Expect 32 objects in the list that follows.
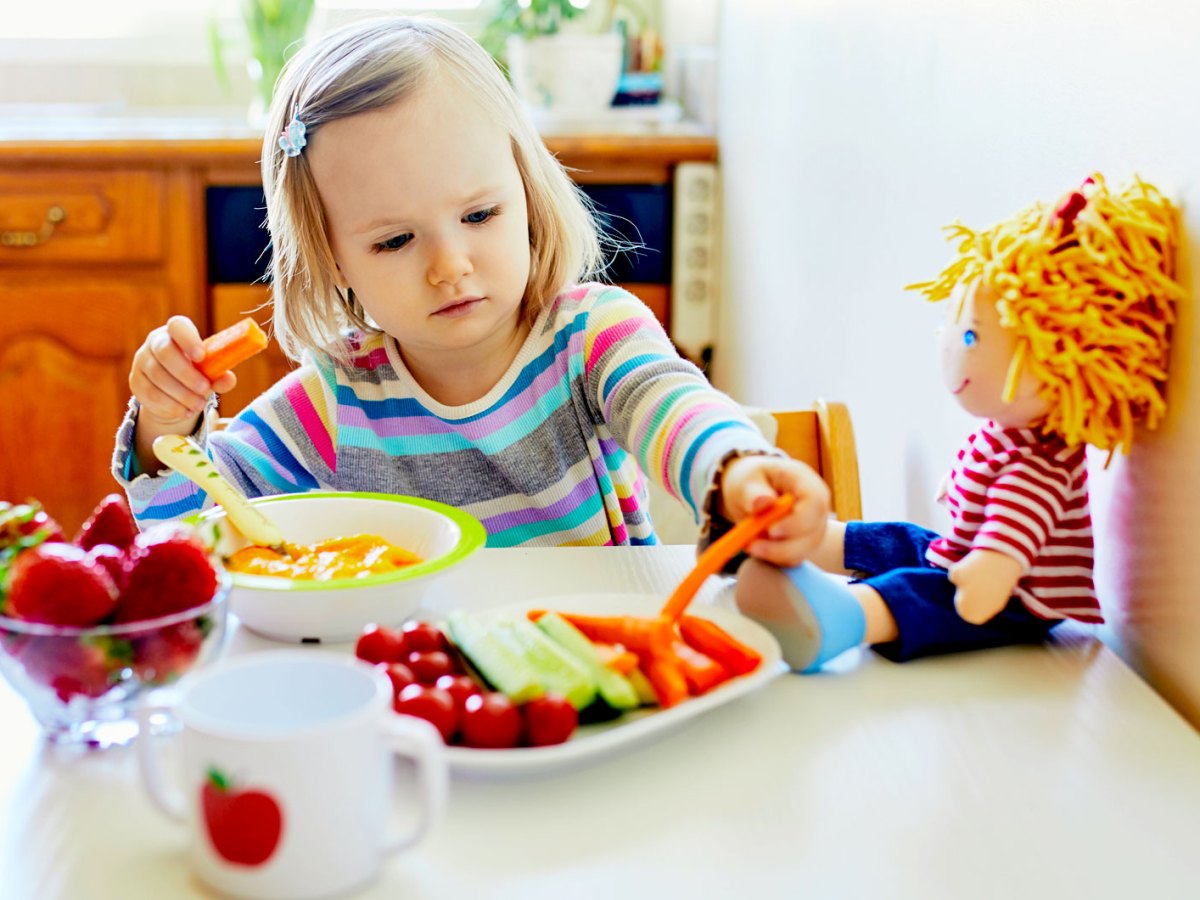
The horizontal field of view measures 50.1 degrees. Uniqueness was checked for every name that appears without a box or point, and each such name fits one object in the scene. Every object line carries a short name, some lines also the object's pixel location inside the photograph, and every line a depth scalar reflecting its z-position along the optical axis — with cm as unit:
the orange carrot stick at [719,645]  67
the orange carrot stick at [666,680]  63
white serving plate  57
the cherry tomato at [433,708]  58
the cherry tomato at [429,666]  63
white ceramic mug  47
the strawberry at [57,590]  57
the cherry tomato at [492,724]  58
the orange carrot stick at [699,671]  64
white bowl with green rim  71
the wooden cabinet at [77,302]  220
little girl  98
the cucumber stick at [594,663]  62
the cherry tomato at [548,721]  58
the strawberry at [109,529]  69
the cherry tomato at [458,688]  60
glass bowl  57
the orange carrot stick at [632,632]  67
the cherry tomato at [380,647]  66
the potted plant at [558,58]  243
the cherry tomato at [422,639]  66
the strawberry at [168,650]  58
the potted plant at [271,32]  251
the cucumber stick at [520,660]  62
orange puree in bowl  78
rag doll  67
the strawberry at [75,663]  57
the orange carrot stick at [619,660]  64
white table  51
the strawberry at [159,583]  59
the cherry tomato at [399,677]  62
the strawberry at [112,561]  60
